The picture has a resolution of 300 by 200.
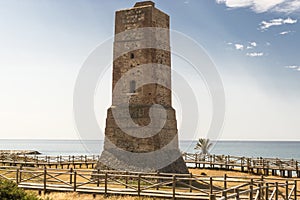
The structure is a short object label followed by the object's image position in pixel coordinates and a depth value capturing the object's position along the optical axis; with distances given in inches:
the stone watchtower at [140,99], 841.5
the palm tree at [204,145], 1972.2
